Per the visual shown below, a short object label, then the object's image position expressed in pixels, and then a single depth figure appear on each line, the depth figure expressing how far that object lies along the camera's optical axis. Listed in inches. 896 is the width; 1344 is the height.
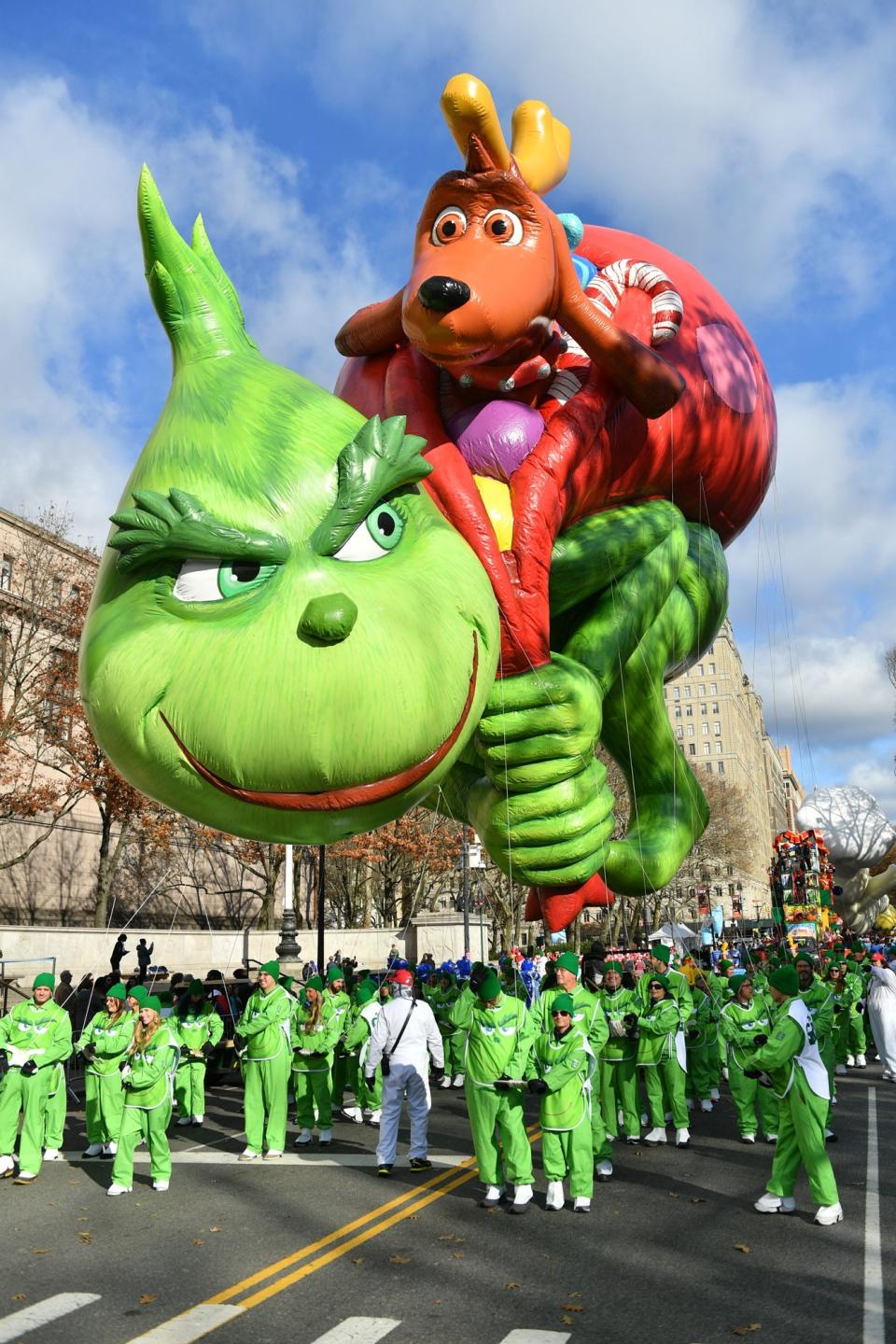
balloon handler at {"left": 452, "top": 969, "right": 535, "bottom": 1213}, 279.3
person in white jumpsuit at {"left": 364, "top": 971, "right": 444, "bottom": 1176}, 321.4
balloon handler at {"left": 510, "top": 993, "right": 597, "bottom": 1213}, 274.4
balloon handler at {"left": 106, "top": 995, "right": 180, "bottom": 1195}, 307.4
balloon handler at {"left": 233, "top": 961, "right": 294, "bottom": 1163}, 354.3
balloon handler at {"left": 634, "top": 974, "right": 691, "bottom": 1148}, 366.0
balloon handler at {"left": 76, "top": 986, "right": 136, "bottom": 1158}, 341.7
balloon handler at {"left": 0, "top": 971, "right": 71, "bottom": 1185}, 328.8
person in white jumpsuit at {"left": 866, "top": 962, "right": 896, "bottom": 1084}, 510.3
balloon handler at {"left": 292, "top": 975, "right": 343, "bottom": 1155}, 382.9
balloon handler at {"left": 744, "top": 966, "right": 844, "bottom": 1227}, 259.4
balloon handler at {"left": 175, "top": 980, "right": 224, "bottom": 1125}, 406.0
